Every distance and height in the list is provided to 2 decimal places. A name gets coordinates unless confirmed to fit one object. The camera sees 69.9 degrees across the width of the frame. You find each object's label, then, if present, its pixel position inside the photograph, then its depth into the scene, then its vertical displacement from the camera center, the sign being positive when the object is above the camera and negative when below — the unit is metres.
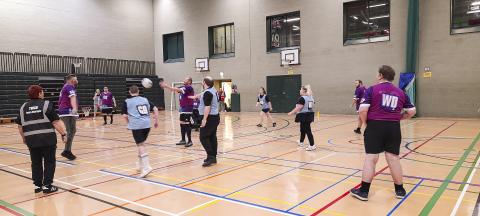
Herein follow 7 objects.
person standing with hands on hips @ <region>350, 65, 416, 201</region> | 4.66 -0.55
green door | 22.42 -0.37
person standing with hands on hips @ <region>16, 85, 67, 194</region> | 5.25 -0.69
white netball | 6.52 +0.08
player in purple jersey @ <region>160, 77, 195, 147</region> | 9.55 -0.43
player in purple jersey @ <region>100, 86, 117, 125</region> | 17.94 -0.81
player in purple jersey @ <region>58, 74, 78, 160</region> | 8.05 -0.50
